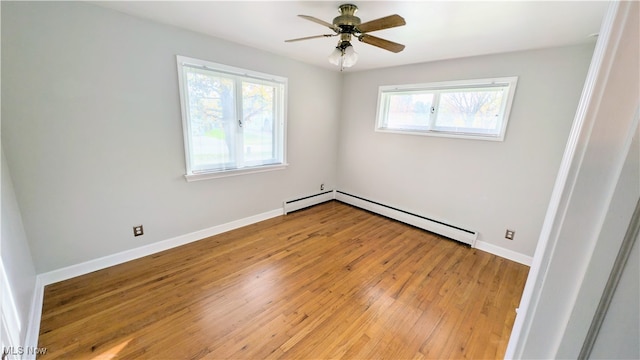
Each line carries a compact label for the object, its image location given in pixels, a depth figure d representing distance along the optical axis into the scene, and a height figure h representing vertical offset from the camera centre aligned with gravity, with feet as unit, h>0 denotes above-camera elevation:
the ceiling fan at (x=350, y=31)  5.33 +2.34
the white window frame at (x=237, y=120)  8.07 +0.30
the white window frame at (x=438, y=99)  8.43 +1.46
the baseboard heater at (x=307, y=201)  12.30 -3.87
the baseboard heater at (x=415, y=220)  9.81 -3.85
